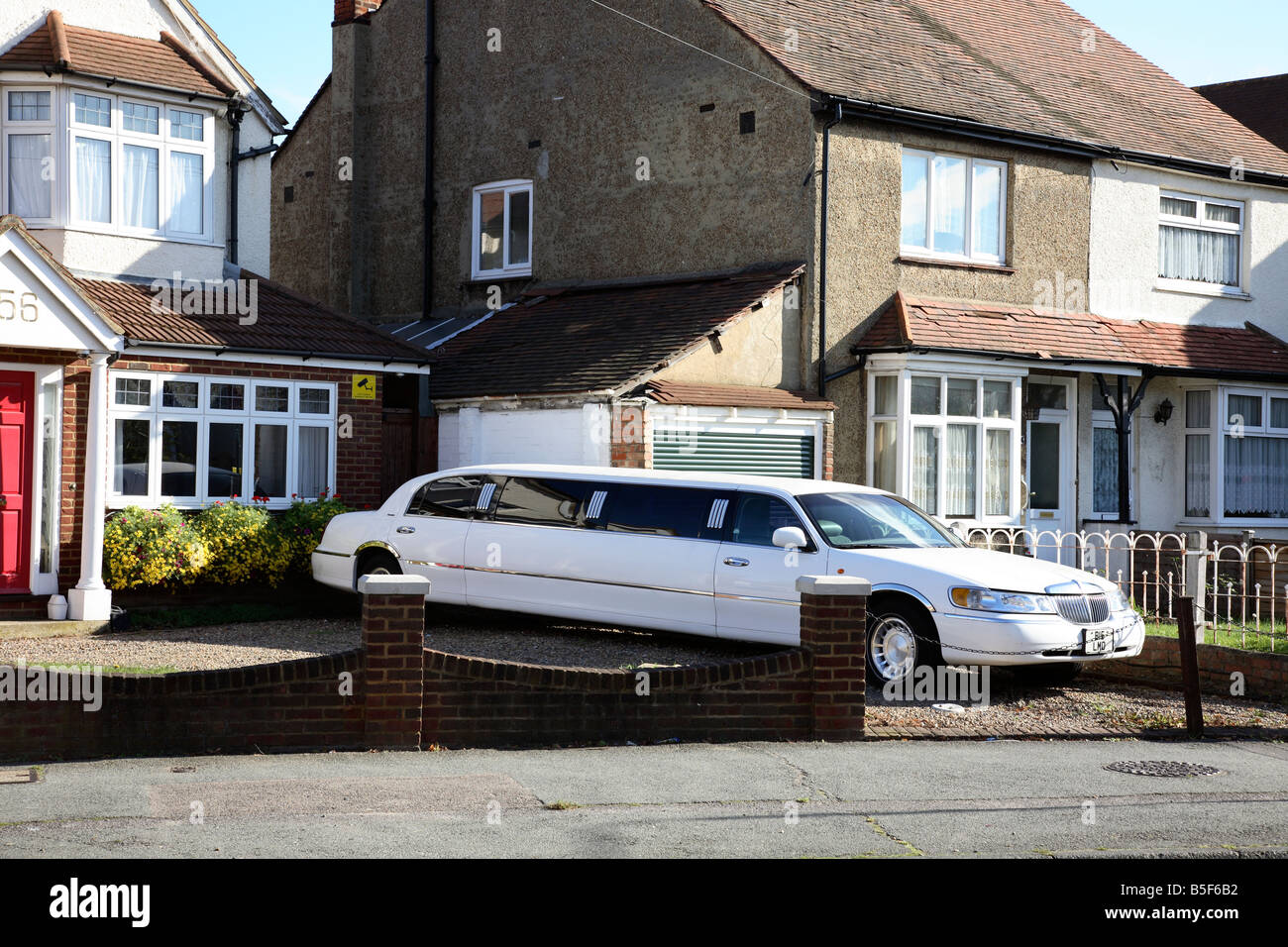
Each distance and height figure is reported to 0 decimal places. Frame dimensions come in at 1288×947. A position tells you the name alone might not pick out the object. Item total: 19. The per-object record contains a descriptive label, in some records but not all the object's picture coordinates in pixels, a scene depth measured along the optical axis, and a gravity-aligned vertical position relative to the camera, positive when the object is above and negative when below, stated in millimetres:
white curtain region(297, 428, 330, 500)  17453 +171
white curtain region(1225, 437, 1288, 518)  21297 +148
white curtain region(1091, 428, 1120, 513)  20734 +205
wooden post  10844 -1425
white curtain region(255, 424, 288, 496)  17125 +185
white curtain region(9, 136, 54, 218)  16500 +3264
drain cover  9430 -1804
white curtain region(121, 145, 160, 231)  17062 +3296
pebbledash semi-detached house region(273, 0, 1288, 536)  18359 +3583
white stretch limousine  11688 -701
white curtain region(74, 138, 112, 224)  16656 +3283
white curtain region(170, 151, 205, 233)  17438 +3308
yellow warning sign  17672 +1056
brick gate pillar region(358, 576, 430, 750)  9328 -1131
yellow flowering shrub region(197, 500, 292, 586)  15914 -761
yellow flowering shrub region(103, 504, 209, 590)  15211 -782
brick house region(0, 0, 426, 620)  14773 +1610
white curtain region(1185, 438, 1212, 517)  21203 +154
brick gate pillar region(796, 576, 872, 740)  10164 -1135
